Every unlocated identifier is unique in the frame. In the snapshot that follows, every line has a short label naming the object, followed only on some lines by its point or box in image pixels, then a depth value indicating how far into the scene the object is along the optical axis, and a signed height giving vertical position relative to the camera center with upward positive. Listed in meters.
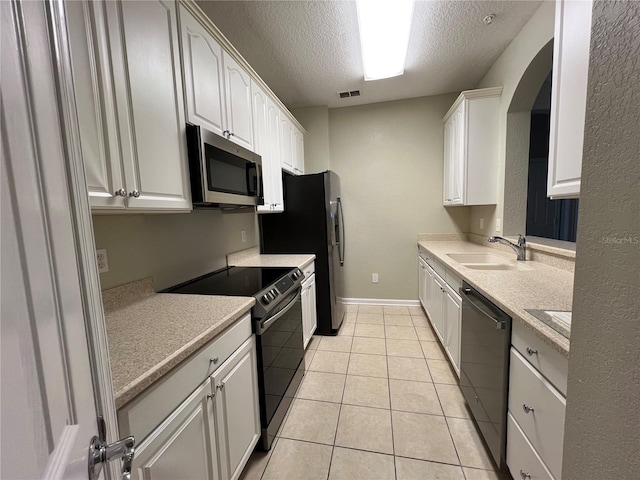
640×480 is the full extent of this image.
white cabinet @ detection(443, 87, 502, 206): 2.62 +0.65
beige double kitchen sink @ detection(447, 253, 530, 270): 2.11 -0.44
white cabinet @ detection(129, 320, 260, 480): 0.81 -0.75
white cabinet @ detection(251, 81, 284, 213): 2.19 +0.64
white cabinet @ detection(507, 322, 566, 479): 0.93 -0.76
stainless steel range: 1.45 -0.63
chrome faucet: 2.21 -0.30
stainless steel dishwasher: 1.26 -0.82
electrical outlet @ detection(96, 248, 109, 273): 1.24 -0.17
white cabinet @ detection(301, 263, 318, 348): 2.41 -0.82
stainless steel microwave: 1.39 +0.28
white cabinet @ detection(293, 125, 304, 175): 3.17 +0.80
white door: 0.28 -0.05
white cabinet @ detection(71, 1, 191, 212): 0.91 +0.46
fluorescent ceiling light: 1.82 +1.38
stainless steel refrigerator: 2.73 -0.14
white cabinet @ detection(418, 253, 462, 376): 2.01 -0.84
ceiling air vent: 3.17 +1.42
